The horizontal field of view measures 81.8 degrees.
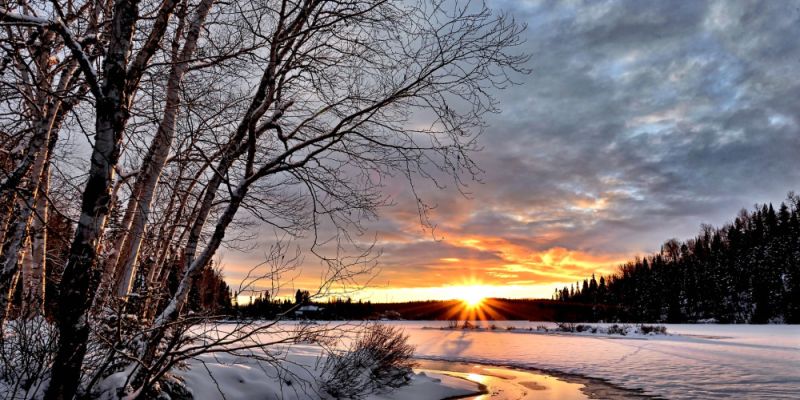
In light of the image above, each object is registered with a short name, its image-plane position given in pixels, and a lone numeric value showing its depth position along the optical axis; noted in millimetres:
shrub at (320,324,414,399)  10594
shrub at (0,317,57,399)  5676
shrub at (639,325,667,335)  39925
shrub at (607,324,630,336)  40475
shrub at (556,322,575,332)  47659
